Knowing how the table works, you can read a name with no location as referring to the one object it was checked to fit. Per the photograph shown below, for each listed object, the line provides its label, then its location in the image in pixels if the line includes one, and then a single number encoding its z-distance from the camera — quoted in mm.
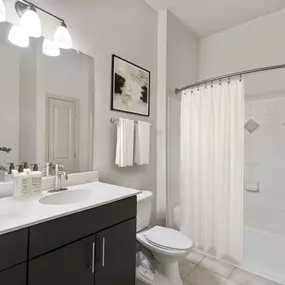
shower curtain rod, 1686
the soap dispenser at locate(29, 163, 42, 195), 1264
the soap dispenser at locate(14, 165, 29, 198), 1214
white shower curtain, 1846
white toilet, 1583
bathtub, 1947
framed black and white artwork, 1956
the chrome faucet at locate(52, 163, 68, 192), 1458
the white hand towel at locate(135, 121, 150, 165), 2059
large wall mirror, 1322
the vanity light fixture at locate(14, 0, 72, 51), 1295
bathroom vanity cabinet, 860
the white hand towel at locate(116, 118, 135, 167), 1892
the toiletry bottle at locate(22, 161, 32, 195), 1248
